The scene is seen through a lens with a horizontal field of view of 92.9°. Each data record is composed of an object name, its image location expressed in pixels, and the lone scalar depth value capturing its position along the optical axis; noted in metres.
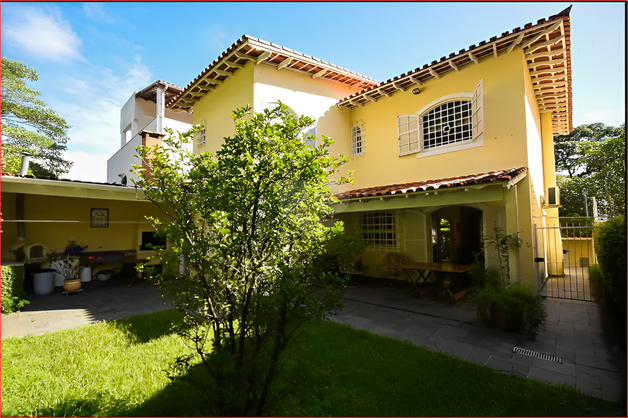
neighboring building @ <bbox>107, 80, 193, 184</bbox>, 12.61
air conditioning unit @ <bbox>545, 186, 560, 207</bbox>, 9.85
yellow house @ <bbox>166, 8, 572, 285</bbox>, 7.22
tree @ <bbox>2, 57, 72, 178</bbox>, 16.86
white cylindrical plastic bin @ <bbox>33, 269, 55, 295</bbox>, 8.81
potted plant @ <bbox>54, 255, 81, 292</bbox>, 8.80
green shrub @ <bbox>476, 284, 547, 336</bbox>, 5.24
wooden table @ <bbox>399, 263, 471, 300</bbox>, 7.50
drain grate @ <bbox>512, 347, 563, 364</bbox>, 4.38
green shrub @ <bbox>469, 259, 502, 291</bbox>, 7.23
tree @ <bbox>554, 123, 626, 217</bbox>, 15.66
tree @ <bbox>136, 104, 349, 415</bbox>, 2.64
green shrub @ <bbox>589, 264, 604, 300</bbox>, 7.71
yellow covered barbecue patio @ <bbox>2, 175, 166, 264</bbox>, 7.79
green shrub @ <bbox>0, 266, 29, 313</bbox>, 6.93
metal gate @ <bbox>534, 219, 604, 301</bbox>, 7.82
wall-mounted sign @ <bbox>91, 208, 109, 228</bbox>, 11.12
